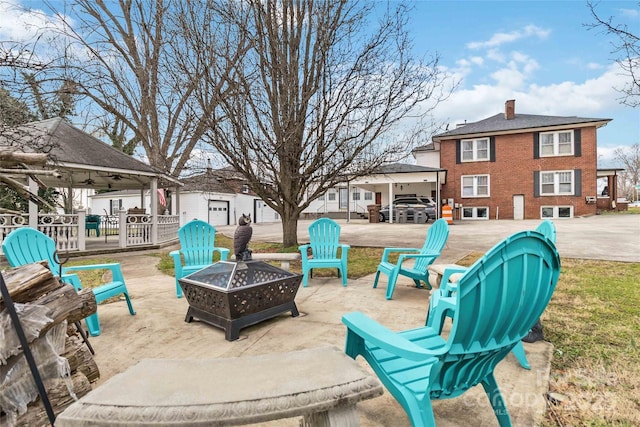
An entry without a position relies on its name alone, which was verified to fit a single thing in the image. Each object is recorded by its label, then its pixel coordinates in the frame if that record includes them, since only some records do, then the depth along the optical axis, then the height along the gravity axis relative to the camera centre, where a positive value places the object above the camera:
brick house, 18.59 +2.42
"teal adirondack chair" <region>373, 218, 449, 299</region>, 4.19 -0.68
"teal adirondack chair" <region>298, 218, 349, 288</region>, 5.15 -0.52
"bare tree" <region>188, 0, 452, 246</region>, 6.97 +2.73
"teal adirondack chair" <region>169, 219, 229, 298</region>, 4.57 -0.50
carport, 19.00 +1.59
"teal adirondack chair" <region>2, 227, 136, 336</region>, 2.97 -0.39
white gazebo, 8.94 +1.21
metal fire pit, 2.94 -0.82
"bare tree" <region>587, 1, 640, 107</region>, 4.93 +2.44
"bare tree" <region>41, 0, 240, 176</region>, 12.43 +6.16
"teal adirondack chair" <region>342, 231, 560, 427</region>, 1.37 -0.57
